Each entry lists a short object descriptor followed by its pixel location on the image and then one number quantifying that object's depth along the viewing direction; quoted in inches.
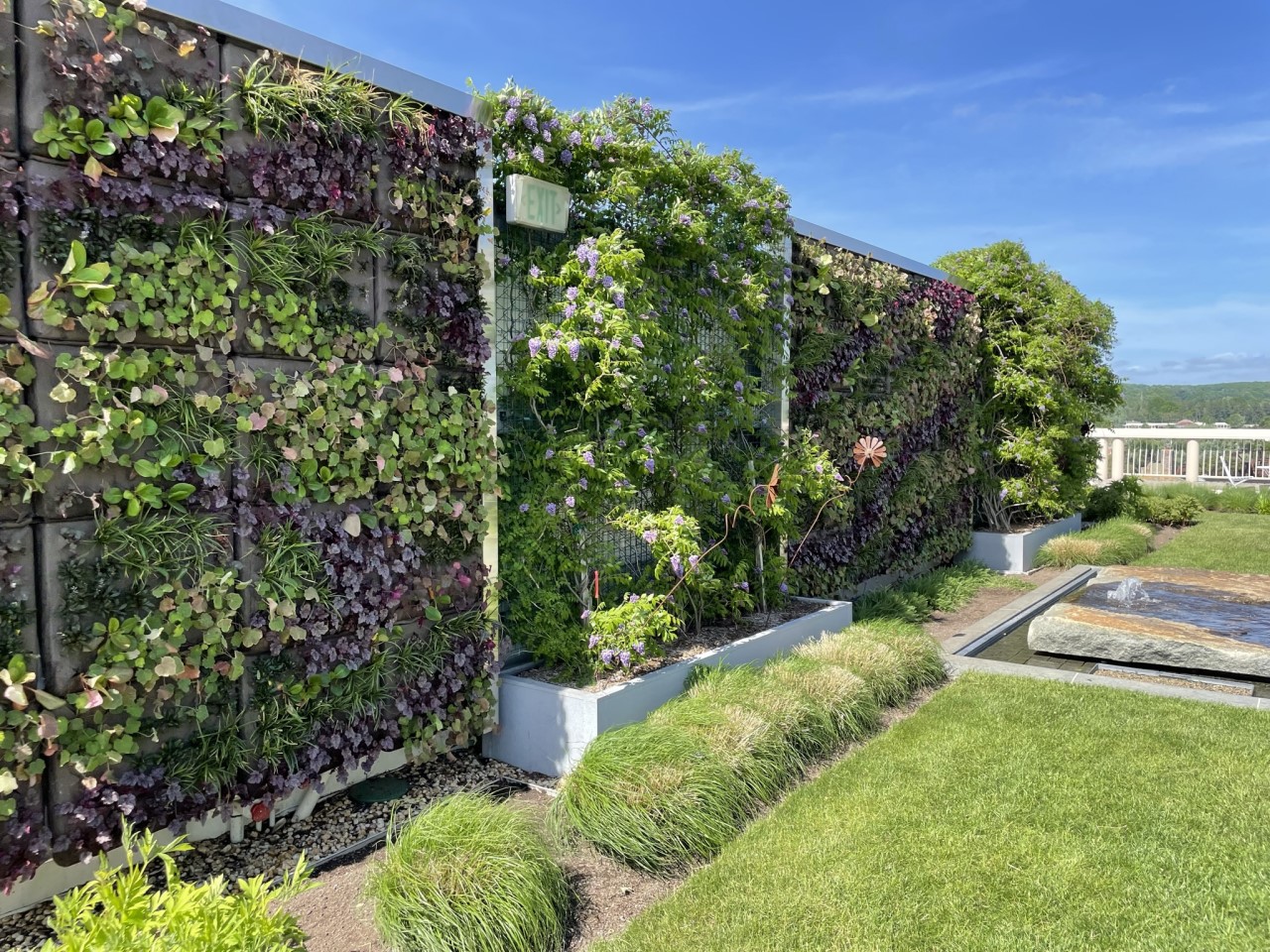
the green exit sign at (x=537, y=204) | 167.5
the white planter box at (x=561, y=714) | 154.3
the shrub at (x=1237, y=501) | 552.4
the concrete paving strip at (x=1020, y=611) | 247.3
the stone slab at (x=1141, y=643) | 203.3
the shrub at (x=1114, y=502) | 487.2
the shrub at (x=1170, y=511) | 496.4
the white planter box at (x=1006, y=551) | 369.7
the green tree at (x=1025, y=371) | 393.7
